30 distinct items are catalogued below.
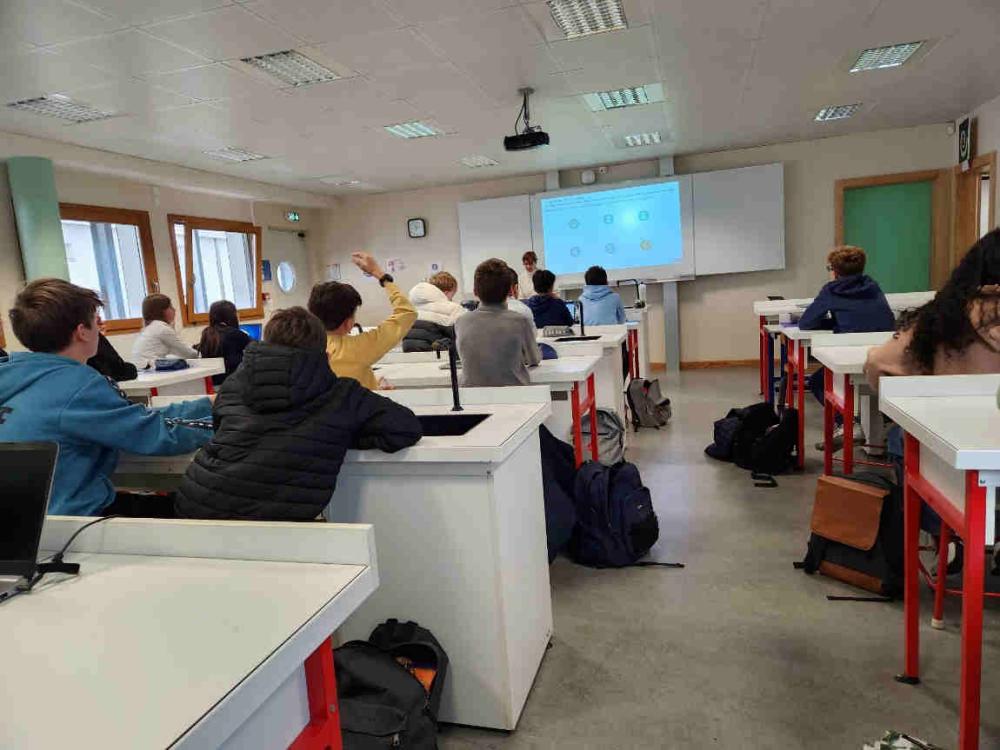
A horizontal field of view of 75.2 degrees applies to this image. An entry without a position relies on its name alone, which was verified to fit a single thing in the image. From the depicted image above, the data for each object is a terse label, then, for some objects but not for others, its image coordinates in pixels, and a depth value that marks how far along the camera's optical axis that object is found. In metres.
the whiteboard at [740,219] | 7.50
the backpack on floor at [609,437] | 3.80
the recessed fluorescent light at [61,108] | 4.32
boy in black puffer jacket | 1.40
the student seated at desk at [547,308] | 4.68
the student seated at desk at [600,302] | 5.11
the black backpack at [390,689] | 1.32
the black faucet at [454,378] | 1.83
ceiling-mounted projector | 5.00
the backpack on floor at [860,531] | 2.25
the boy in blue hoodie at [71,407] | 1.39
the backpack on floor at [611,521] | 2.64
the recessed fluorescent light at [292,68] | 3.89
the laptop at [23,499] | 1.03
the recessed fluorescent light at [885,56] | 4.48
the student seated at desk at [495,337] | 2.75
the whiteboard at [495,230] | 8.45
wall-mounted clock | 8.98
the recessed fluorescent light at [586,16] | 3.45
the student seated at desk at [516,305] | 4.01
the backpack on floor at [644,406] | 5.04
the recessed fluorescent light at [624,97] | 5.07
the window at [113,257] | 6.01
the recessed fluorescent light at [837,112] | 6.03
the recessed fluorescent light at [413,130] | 5.65
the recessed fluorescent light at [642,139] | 6.66
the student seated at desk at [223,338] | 4.58
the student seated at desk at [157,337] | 4.60
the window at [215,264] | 7.15
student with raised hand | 2.43
